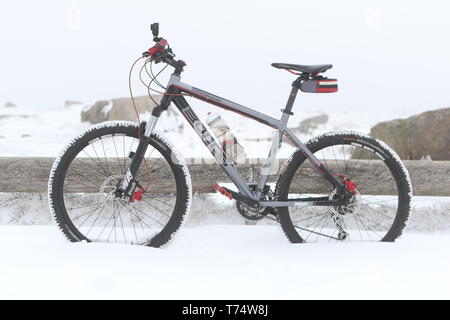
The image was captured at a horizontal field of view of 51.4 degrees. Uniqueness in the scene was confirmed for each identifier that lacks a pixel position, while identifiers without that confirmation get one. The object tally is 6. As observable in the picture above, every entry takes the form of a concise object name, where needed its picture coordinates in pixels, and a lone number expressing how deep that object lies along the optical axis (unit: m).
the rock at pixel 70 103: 13.08
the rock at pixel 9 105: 13.43
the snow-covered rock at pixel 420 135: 6.05
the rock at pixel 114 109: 8.85
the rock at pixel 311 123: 10.16
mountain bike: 3.09
